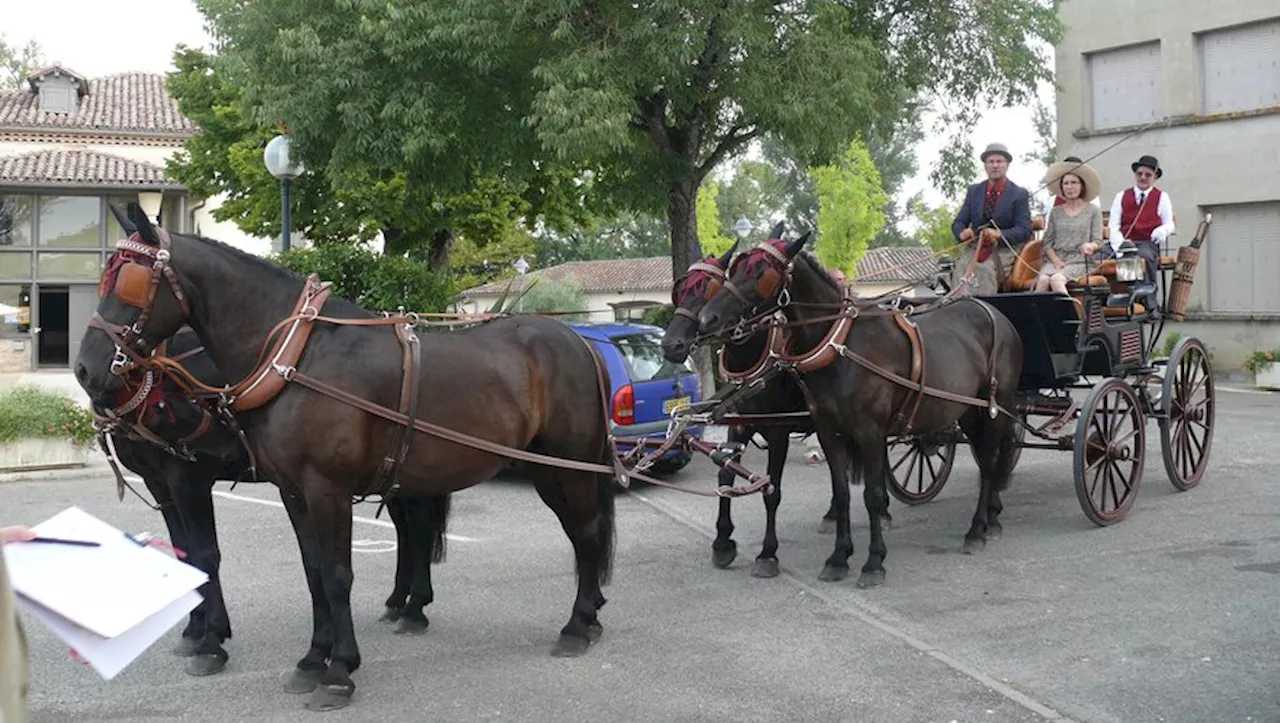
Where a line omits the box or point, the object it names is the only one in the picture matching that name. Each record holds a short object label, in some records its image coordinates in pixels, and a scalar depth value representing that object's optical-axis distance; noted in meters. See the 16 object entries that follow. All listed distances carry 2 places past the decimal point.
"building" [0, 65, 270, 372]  32.84
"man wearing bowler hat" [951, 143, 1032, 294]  9.11
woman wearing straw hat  9.39
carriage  8.75
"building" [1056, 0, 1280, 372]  20.92
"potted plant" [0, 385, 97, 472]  12.45
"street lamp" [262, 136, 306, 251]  13.34
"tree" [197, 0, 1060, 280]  12.38
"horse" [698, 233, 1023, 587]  7.14
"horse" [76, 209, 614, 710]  5.20
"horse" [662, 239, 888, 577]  6.93
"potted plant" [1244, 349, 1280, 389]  19.94
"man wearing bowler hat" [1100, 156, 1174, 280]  9.66
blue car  10.67
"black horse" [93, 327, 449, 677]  5.74
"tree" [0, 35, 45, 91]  56.41
